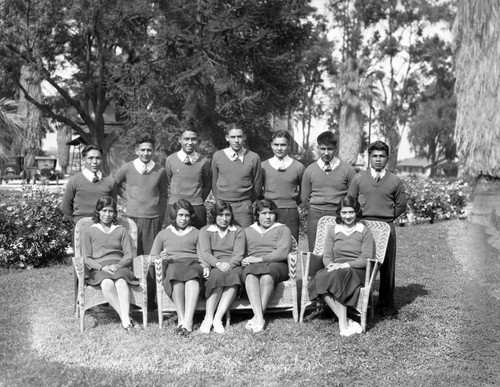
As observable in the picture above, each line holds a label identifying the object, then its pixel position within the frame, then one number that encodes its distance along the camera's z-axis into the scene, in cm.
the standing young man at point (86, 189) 636
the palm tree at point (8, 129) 1426
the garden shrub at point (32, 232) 934
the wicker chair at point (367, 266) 568
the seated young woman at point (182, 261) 569
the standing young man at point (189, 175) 650
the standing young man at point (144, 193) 642
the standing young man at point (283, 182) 645
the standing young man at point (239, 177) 641
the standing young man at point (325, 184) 640
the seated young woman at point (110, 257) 579
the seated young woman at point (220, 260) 575
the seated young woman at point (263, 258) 577
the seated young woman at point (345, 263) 566
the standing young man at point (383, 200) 628
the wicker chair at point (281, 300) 588
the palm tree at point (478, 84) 1243
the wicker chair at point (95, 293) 579
